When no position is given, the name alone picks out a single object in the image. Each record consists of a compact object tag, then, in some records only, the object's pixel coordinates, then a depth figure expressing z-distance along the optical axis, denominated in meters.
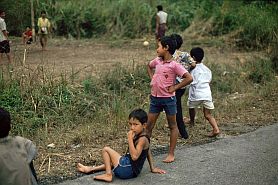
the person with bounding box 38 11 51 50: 13.70
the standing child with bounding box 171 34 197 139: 6.31
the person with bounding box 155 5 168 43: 15.53
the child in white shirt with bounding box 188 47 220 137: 6.56
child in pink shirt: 5.46
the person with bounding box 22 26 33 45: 9.52
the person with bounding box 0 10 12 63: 9.29
